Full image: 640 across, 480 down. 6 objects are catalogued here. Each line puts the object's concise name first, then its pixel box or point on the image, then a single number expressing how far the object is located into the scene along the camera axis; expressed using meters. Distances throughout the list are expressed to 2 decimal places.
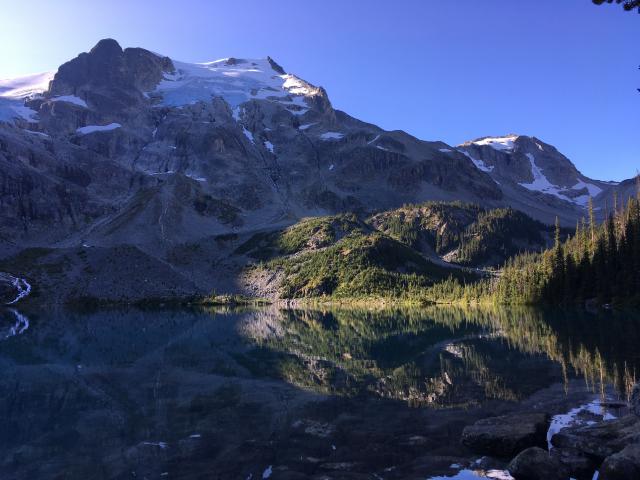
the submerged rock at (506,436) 20.00
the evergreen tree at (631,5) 15.55
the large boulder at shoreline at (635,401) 21.09
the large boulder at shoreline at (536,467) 16.83
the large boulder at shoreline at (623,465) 15.48
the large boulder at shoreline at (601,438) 18.12
